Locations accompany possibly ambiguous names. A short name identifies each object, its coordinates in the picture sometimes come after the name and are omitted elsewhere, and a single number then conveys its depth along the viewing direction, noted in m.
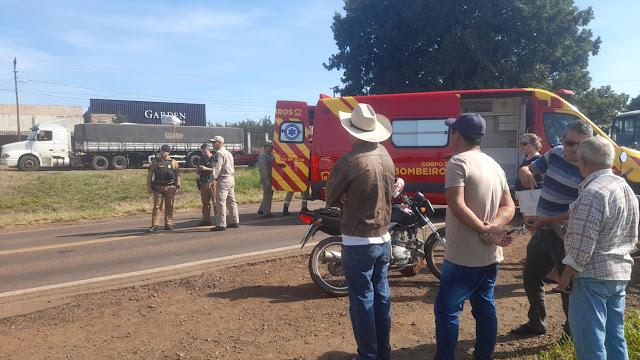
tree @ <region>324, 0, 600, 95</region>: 22.20
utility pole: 41.73
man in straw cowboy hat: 3.50
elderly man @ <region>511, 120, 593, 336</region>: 3.94
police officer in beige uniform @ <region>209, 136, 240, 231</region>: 10.00
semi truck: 26.88
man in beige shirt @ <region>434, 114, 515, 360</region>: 3.22
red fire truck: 10.37
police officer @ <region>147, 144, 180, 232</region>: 10.24
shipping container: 54.25
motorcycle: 5.49
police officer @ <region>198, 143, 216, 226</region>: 11.01
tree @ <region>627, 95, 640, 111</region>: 59.01
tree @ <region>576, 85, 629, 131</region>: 25.50
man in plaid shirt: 2.83
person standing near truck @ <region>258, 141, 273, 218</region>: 12.32
